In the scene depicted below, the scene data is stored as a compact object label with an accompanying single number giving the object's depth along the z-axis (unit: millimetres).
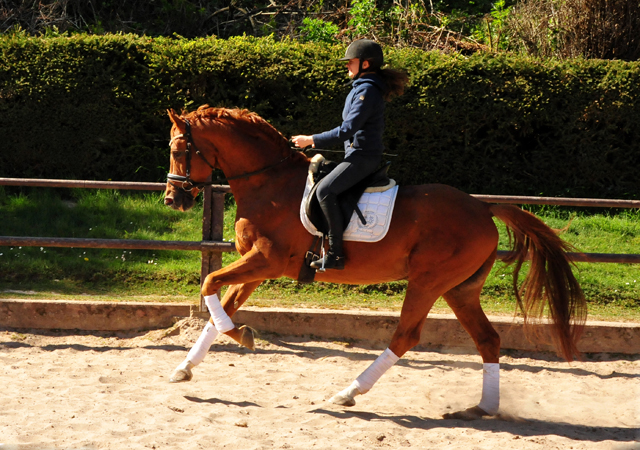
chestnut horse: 9969
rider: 9633
